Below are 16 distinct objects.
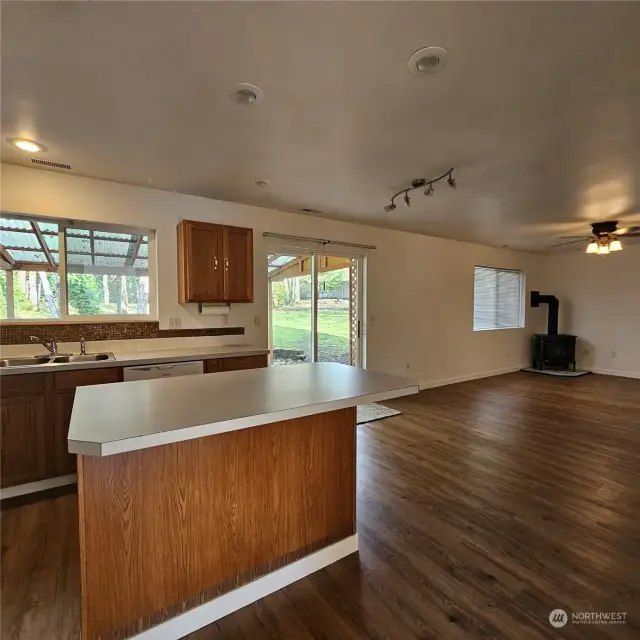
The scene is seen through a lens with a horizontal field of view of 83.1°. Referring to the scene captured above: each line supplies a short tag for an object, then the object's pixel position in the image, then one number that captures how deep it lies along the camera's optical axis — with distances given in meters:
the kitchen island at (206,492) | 1.32
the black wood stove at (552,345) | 7.27
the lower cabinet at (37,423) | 2.53
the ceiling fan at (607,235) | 4.90
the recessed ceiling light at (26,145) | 2.46
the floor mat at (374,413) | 4.38
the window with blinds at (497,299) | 6.90
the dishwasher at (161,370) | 2.92
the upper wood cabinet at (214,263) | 3.47
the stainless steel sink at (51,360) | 2.81
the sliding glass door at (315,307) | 4.54
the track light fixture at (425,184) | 3.08
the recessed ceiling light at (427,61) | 1.60
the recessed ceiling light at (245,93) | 1.87
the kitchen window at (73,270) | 3.03
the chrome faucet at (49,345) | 2.99
